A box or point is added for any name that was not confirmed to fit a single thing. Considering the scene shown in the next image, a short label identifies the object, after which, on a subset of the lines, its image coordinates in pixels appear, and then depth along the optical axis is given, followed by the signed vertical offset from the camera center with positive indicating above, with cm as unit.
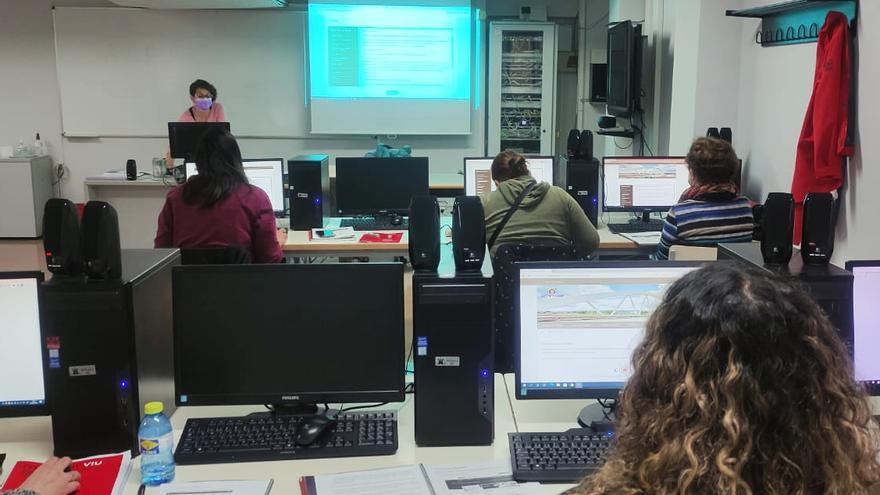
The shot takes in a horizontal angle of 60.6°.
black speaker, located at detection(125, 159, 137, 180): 561 -12
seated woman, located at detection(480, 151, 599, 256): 346 -28
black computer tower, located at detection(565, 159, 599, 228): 439 -17
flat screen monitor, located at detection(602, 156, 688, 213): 450 -18
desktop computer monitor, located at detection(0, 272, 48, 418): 162 -42
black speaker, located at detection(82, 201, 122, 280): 162 -19
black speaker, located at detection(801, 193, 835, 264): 176 -18
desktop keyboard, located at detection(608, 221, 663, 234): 433 -43
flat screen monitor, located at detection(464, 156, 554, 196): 475 -12
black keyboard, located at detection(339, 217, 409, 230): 449 -42
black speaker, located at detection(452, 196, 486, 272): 169 -20
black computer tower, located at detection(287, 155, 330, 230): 436 -22
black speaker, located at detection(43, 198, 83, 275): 164 -18
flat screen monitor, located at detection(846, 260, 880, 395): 172 -35
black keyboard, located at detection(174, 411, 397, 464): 162 -63
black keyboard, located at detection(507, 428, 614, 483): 153 -63
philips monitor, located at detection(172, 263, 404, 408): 171 -41
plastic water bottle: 152 -59
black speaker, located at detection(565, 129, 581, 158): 440 +6
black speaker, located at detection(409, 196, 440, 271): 169 -18
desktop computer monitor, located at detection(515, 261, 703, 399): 170 -38
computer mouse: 166 -61
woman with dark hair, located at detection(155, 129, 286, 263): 309 -21
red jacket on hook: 328 +20
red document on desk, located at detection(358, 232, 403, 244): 414 -46
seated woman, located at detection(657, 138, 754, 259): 334 -25
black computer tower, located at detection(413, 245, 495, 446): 164 -45
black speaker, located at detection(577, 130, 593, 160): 435 +4
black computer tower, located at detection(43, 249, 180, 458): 161 -45
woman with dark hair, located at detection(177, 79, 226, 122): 590 +39
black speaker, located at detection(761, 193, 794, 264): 176 -18
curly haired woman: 84 -28
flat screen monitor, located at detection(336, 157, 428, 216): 455 -18
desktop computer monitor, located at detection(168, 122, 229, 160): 490 +12
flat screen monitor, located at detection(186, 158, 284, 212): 458 -13
